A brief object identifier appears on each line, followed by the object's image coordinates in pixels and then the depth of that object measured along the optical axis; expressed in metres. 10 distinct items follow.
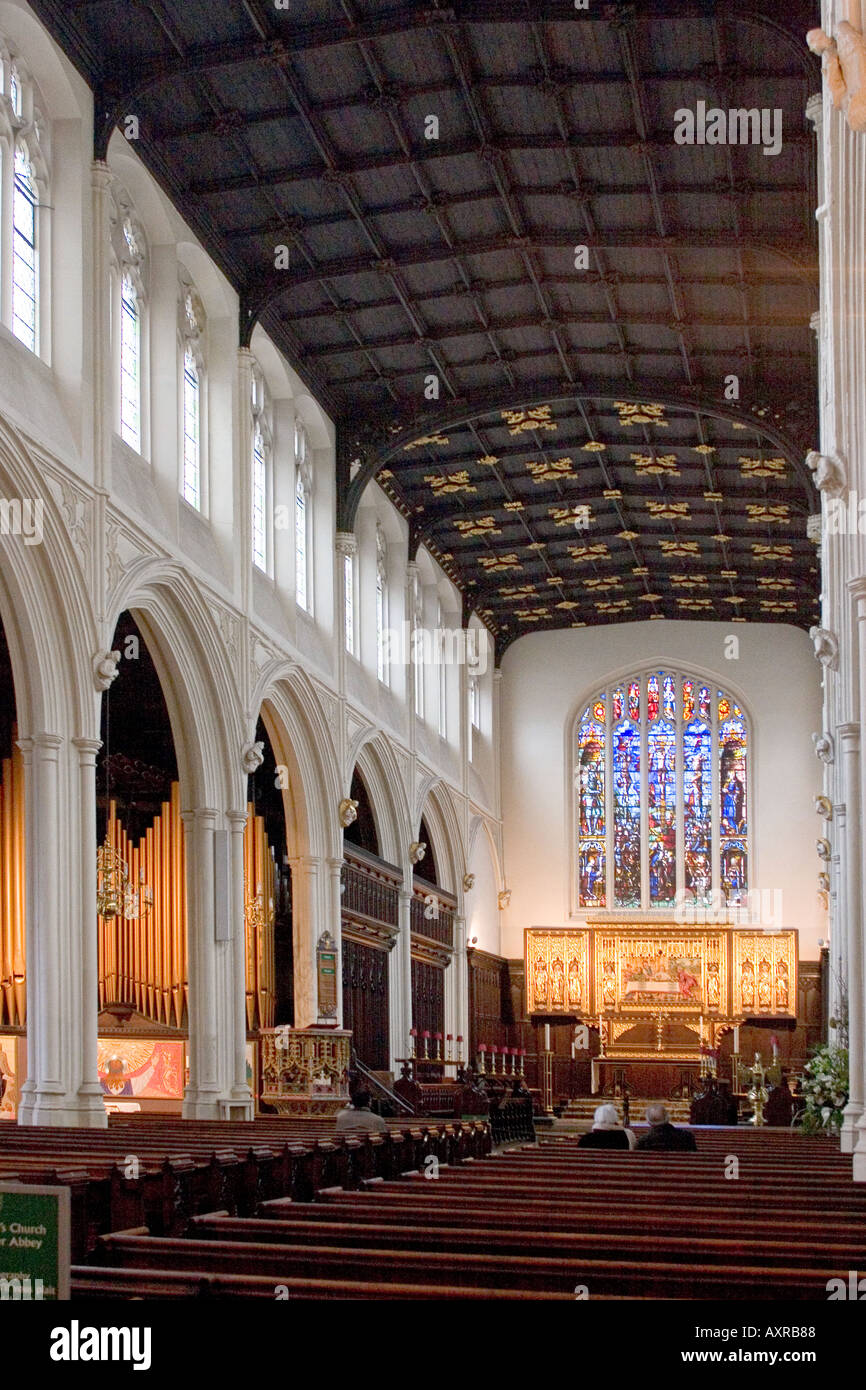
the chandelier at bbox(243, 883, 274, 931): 20.31
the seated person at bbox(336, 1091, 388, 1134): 12.91
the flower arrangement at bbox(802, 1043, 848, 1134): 14.81
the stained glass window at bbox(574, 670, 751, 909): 32.84
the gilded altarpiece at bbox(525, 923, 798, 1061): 31.25
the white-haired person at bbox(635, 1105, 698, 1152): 11.86
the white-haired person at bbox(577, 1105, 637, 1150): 11.87
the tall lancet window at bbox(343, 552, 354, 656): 23.64
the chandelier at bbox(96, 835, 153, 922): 15.58
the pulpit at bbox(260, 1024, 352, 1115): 17.86
